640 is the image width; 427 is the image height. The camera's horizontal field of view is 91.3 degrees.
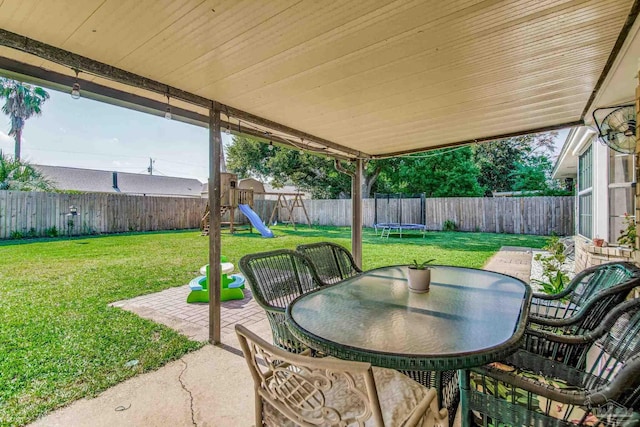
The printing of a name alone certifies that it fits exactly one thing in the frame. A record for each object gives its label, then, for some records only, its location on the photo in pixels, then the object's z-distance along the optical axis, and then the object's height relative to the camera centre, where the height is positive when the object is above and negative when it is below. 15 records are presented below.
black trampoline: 13.36 +0.05
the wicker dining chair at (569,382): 0.83 -0.62
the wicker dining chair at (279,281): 1.85 -0.49
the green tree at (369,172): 15.97 +2.13
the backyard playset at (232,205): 11.21 +0.24
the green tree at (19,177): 9.91 +1.24
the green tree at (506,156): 18.75 +3.30
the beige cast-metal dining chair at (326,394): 0.82 -0.60
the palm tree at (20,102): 18.91 +6.83
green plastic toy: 4.01 -1.03
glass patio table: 1.10 -0.49
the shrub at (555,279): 3.17 -0.73
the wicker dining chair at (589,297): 1.59 -0.52
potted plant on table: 1.83 -0.39
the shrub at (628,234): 2.99 -0.24
